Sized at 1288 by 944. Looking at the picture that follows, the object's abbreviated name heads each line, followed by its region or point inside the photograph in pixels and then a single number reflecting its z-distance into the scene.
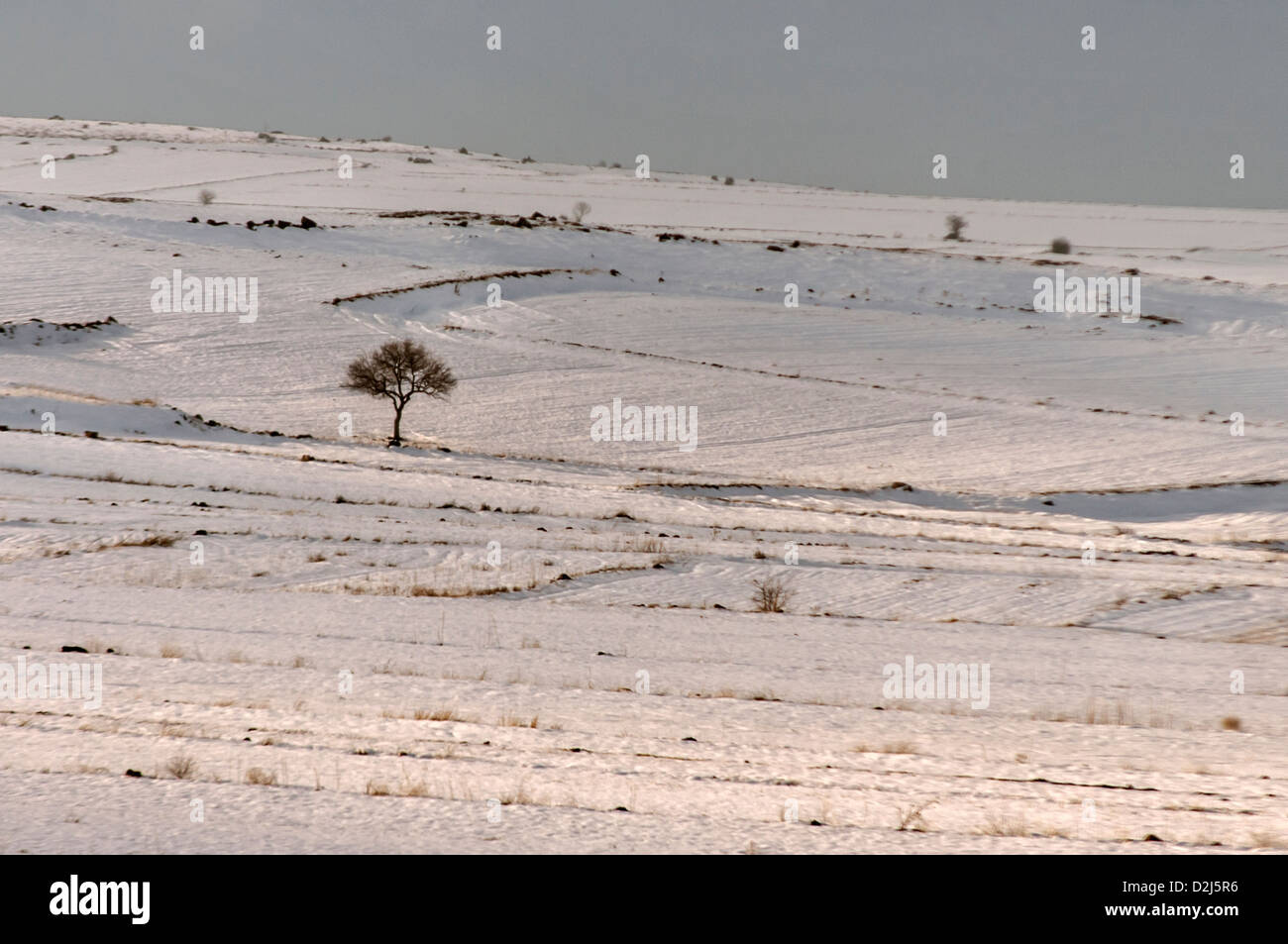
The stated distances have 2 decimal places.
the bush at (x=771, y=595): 41.06
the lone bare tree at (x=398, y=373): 86.56
